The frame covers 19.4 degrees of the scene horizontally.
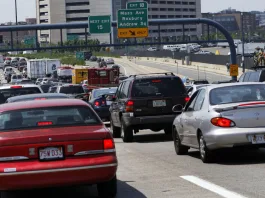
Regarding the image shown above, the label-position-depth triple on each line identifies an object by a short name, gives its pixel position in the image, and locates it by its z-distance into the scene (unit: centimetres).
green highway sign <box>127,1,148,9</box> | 5510
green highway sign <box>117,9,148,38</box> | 5397
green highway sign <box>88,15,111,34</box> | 5559
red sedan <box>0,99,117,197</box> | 992
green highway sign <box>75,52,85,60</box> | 12812
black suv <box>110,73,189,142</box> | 2117
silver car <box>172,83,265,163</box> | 1380
